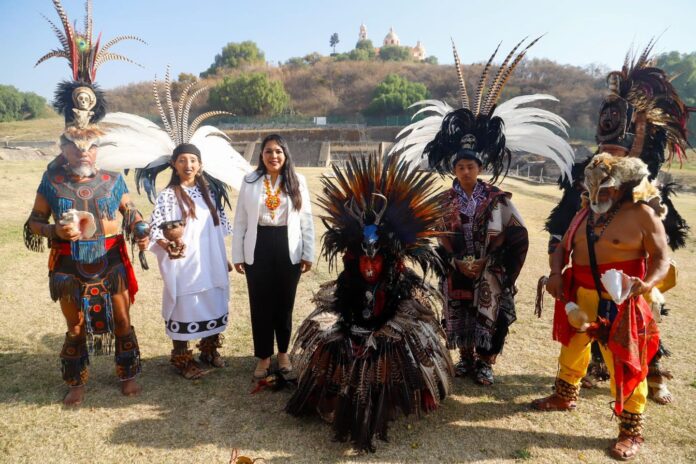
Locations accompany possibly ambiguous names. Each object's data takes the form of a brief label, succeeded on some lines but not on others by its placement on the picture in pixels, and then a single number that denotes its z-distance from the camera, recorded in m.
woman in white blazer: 3.49
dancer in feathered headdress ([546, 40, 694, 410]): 3.52
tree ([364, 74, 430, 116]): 50.78
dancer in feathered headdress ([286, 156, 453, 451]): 2.84
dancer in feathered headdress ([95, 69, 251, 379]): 3.52
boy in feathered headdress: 3.56
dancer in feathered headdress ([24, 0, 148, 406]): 3.21
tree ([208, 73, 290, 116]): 49.75
